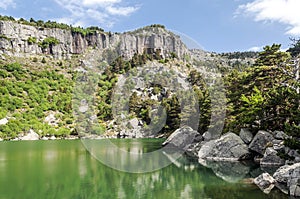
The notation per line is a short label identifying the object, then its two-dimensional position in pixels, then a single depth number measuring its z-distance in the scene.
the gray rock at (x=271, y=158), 20.16
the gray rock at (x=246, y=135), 24.19
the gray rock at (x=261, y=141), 22.27
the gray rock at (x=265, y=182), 14.78
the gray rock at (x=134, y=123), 64.13
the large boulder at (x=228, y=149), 23.84
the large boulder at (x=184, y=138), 33.81
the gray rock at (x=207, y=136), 31.30
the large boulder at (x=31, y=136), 59.81
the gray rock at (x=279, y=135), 21.20
